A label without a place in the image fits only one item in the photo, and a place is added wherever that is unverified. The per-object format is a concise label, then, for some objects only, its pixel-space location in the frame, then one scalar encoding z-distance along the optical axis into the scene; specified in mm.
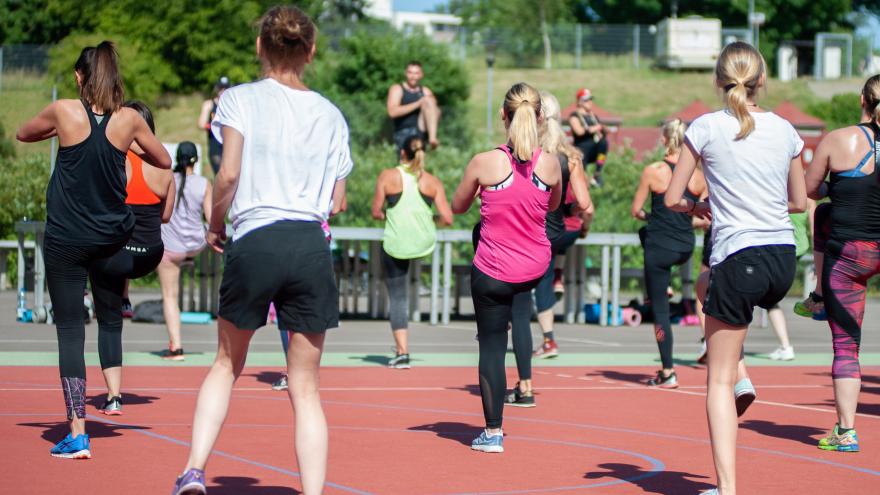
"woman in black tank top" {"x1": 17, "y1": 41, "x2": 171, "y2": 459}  6844
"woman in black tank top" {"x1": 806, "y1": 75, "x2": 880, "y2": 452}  7516
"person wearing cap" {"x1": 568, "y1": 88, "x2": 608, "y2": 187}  20391
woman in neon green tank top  11500
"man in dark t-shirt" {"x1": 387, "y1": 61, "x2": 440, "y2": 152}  18203
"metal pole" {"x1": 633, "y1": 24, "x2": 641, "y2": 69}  62438
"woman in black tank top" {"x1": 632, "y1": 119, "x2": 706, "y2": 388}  10445
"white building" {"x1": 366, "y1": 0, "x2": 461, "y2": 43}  143750
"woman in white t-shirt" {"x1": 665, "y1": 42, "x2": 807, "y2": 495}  5918
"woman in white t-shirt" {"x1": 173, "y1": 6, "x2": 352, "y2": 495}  5082
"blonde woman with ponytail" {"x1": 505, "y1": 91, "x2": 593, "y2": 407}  8766
